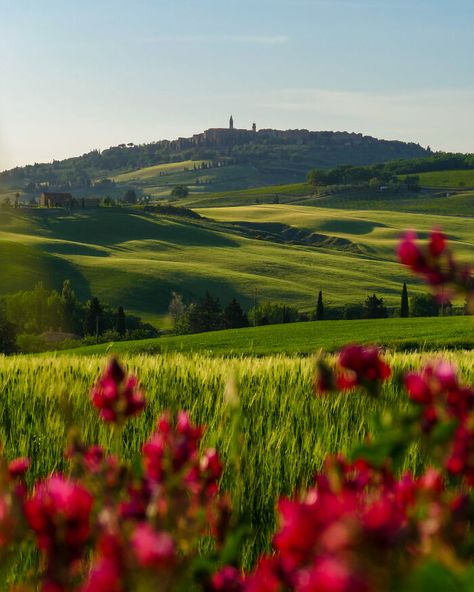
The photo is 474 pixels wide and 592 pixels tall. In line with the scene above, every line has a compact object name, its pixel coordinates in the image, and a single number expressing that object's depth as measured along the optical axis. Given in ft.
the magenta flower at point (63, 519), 9.84
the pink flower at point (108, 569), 7.48
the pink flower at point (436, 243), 11.30
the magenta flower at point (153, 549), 7.58
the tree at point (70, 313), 589.32
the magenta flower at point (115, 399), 14.39
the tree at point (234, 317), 528.63
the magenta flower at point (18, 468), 14.69
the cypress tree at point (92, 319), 545.44
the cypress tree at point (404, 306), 483.10
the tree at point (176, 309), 641.81
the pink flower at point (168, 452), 12.85
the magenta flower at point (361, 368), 12.31
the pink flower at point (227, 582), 11.35
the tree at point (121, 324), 502.38
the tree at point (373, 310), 524.11
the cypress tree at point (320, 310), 496.64
